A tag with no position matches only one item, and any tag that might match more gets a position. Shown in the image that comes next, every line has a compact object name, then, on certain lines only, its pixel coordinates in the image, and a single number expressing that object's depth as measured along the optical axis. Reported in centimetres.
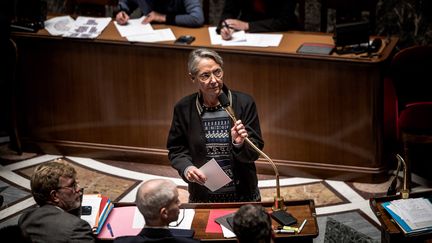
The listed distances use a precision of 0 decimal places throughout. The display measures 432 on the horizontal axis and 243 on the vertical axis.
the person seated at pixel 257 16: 1320
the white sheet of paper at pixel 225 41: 1275
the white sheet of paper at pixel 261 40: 1257
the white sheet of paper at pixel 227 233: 807
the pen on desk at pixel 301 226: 809
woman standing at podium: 885
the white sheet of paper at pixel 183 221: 834
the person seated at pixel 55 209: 754
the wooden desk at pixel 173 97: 1220
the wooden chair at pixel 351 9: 1330
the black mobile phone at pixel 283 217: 822
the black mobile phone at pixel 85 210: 852
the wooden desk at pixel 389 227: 816
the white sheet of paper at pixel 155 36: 1295
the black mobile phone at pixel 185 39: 1274
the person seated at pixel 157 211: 731
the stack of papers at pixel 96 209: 832
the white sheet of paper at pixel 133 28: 1330
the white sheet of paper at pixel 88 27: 1321
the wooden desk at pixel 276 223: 804
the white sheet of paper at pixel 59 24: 1346
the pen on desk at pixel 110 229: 824
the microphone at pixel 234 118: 830
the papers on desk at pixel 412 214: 816
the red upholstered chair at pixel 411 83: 1174
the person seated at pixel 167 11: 1365
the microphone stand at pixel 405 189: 870
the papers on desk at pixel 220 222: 816
